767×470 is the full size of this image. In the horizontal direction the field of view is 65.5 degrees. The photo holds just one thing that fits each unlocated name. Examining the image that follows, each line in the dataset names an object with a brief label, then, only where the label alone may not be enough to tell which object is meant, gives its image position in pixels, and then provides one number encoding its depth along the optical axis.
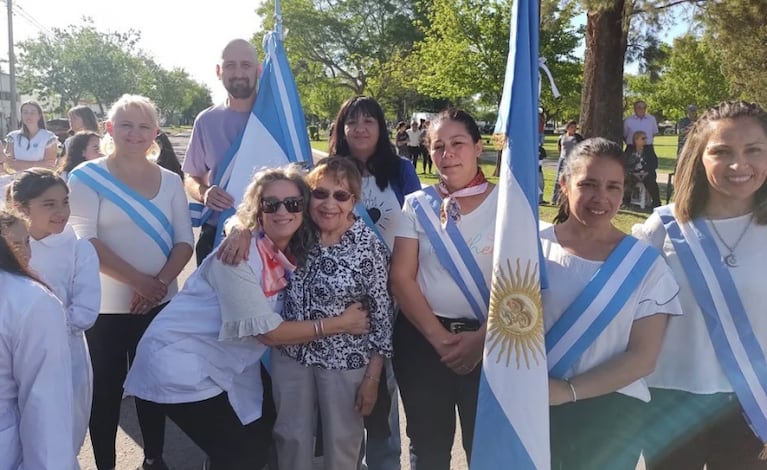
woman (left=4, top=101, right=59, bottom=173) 7.60
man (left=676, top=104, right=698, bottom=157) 11.58
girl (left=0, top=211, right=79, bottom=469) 1.96
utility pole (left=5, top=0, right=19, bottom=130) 23.83
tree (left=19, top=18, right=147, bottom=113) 41.66
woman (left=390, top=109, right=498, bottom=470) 2.59
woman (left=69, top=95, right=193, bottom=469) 3.29
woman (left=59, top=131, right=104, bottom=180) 5.26
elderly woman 2.63
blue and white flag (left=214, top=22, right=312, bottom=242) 3.72
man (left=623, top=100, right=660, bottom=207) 11.74
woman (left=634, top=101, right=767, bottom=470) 2.26
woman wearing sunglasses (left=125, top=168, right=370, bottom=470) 2.50
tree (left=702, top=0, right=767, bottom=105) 10.96
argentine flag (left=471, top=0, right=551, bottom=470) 2.16
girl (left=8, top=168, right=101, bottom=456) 2.86
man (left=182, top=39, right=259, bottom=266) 3.85
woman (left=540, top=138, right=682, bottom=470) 2.17
